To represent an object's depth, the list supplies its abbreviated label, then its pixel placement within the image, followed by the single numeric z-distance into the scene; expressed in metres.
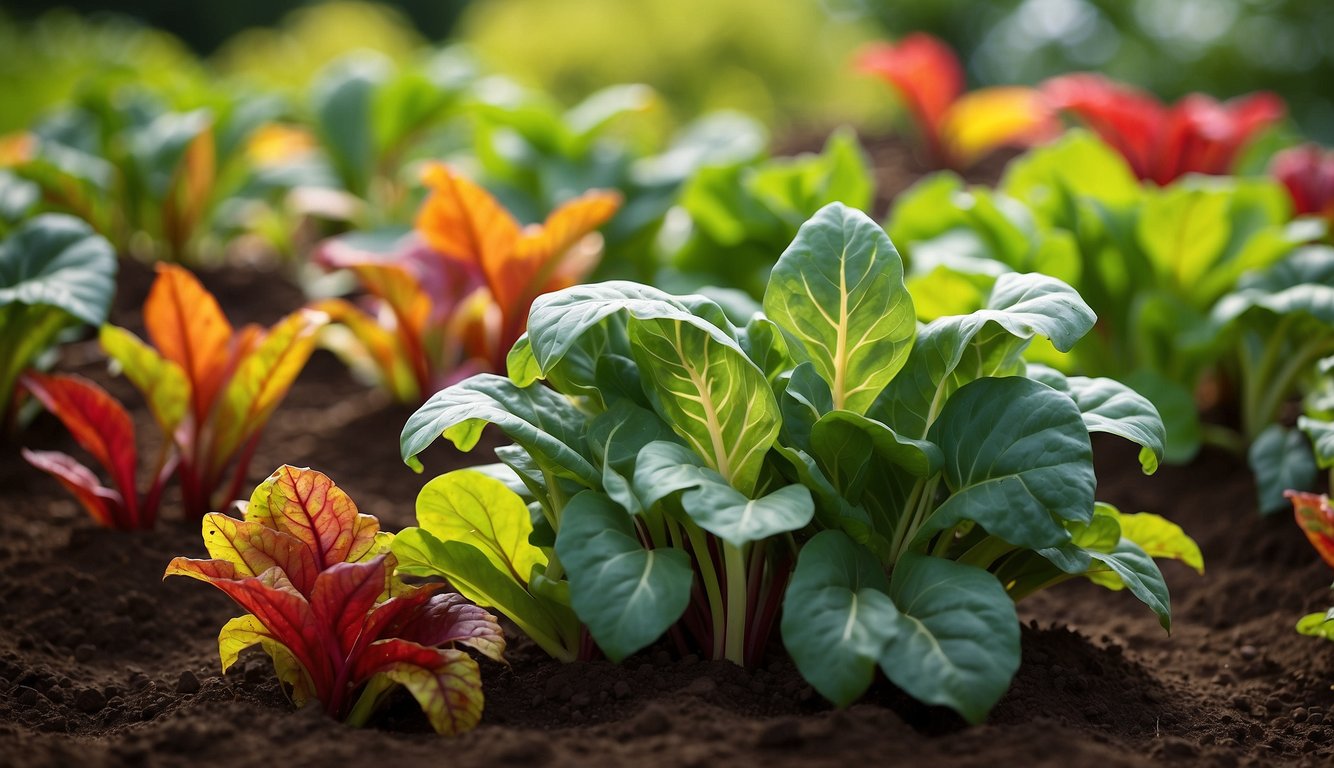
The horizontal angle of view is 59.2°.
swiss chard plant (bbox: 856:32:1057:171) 4.86
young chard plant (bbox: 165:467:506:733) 1.70
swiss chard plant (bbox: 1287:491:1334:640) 2.01
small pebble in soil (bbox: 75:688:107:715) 1.94
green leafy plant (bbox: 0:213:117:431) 2.38
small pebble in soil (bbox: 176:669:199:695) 1.96
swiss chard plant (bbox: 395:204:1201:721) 1.61
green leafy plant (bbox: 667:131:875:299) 3.24
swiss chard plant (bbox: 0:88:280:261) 3.61
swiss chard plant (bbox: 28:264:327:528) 2.47
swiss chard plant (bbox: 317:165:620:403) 2.84
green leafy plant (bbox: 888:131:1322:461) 2.87
